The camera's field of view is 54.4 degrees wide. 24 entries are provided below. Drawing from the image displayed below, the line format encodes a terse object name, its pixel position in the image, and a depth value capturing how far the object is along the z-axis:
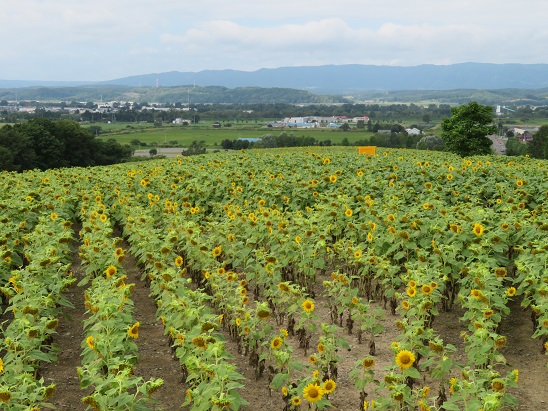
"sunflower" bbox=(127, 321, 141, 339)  5.70
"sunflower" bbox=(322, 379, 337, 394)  4.98
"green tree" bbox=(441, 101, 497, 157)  40.03
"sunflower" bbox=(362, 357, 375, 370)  5.39
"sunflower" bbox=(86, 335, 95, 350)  5.55
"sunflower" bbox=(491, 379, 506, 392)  4.76
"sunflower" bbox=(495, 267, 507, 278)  7.04
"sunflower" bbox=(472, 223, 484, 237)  8.20
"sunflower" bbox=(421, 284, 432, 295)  6.60
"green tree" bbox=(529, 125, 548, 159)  72.50
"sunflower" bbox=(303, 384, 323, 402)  4.89
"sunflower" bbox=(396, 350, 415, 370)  5.21
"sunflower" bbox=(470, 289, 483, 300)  6.45
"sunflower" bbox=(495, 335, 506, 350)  5.71
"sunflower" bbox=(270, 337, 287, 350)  5.65
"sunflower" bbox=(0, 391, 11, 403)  4.55
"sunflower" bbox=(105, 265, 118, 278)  7.44
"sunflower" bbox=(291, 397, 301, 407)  5.13
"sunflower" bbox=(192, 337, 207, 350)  5.38
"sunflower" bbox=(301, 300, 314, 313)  6.48
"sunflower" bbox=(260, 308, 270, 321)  6.26
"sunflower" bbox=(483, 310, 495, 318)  6.08
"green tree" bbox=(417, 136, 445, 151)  79.15
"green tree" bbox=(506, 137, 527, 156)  81.70
